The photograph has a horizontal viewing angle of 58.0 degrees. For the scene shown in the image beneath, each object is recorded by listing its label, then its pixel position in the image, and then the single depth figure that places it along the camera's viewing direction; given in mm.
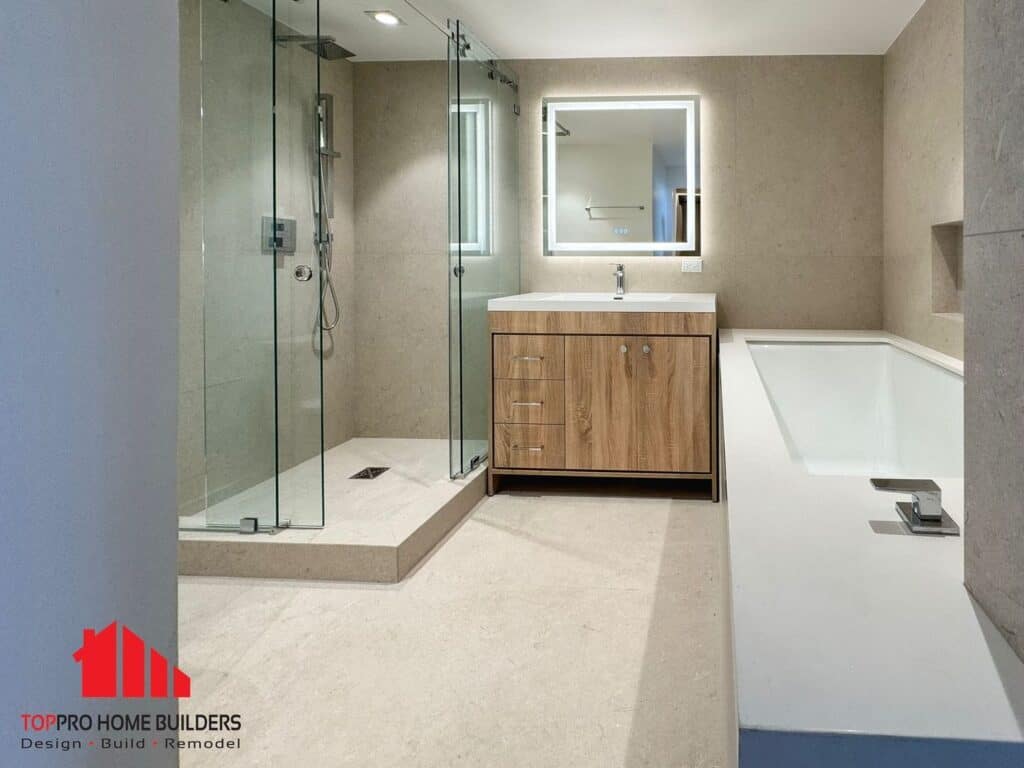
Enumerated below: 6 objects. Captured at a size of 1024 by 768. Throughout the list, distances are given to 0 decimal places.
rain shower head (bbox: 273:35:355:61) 3023
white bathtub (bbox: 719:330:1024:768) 765
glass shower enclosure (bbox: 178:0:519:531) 2973
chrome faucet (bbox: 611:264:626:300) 4949
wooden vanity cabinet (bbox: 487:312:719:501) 4199
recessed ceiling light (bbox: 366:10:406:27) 4293
